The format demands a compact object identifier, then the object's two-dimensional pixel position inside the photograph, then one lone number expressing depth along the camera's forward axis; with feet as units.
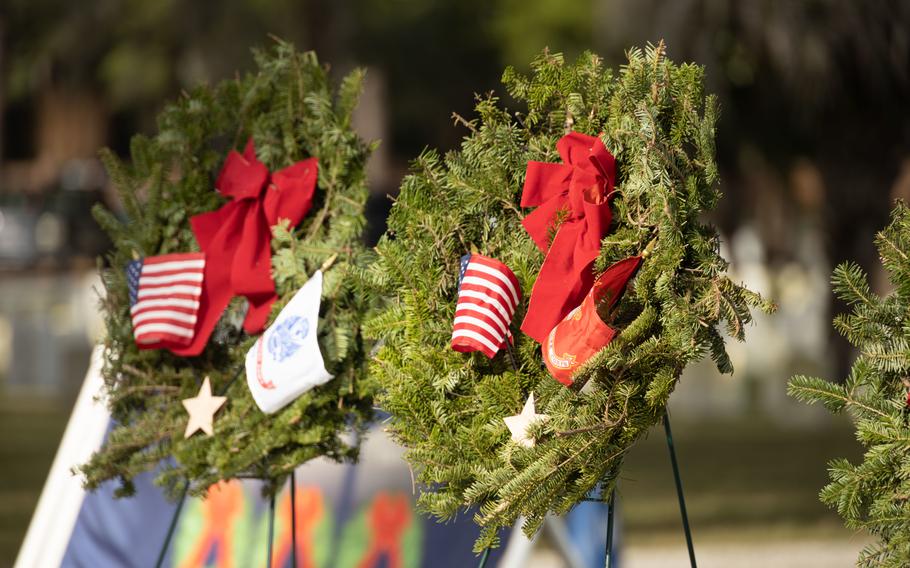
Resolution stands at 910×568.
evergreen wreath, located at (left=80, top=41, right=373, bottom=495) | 25.40
